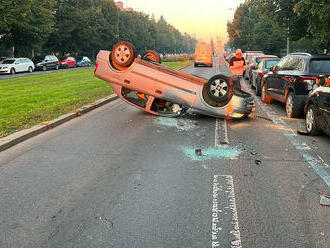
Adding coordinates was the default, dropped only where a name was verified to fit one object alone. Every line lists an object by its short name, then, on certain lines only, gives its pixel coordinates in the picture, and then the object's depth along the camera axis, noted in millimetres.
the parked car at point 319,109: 7174
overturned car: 9242
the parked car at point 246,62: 25019
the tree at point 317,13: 14859
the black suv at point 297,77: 9438
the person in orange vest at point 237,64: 16969
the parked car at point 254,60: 19500
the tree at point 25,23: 32156
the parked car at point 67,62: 42975
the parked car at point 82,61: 46156
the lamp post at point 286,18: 21338
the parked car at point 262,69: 15260
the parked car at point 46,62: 37828
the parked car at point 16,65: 31344
